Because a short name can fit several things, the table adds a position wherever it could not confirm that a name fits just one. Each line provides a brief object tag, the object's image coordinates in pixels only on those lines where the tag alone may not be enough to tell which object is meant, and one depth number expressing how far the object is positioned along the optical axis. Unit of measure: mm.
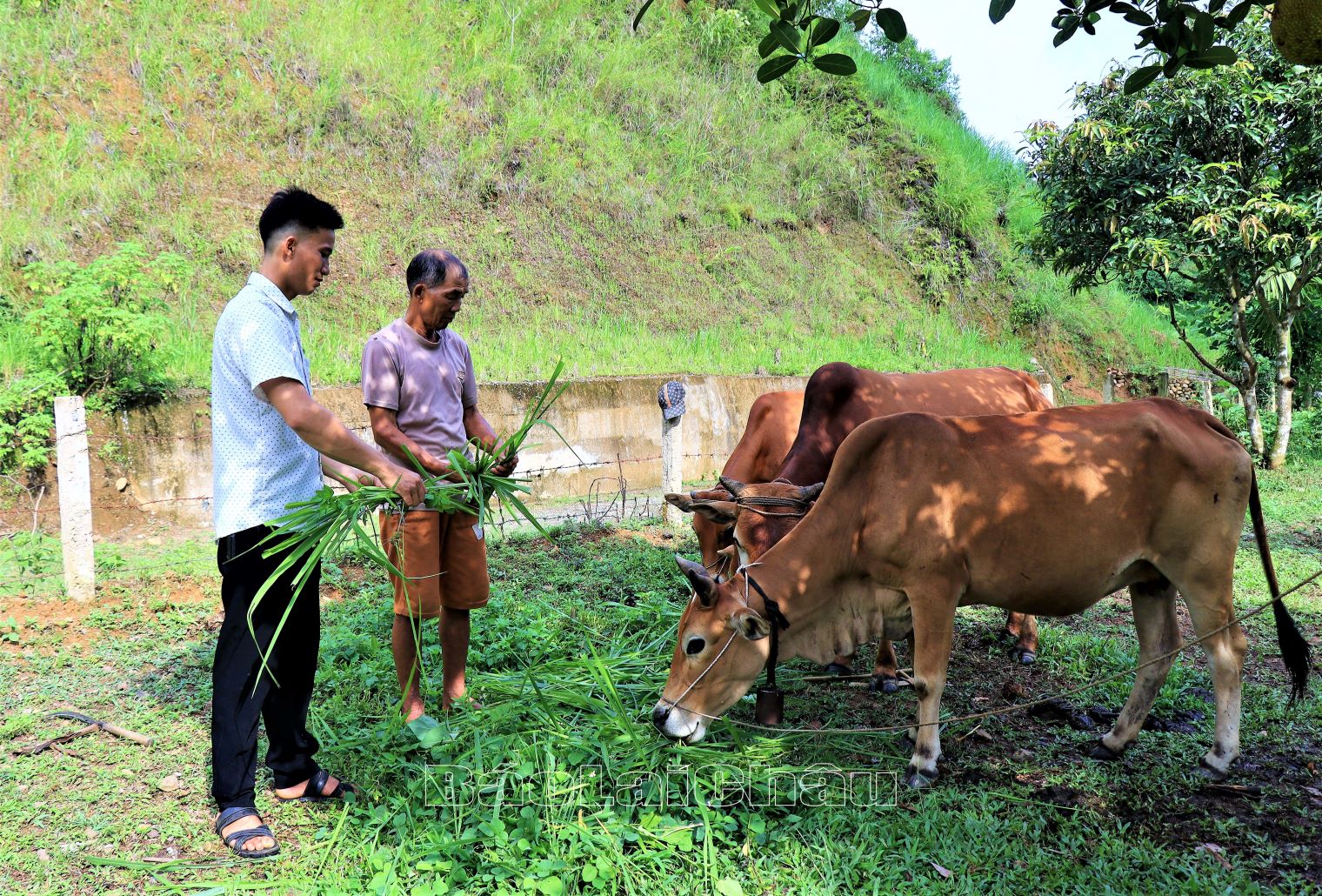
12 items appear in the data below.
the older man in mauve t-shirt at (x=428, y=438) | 3789
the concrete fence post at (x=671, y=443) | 8242
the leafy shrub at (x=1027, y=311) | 17484
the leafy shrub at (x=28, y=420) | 7328
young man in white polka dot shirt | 3119
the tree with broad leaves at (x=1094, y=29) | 2924
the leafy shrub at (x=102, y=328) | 7543
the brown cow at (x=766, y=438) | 5922
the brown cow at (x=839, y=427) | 4484
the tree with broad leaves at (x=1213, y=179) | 10047
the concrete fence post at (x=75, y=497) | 5477
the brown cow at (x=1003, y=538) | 3922
